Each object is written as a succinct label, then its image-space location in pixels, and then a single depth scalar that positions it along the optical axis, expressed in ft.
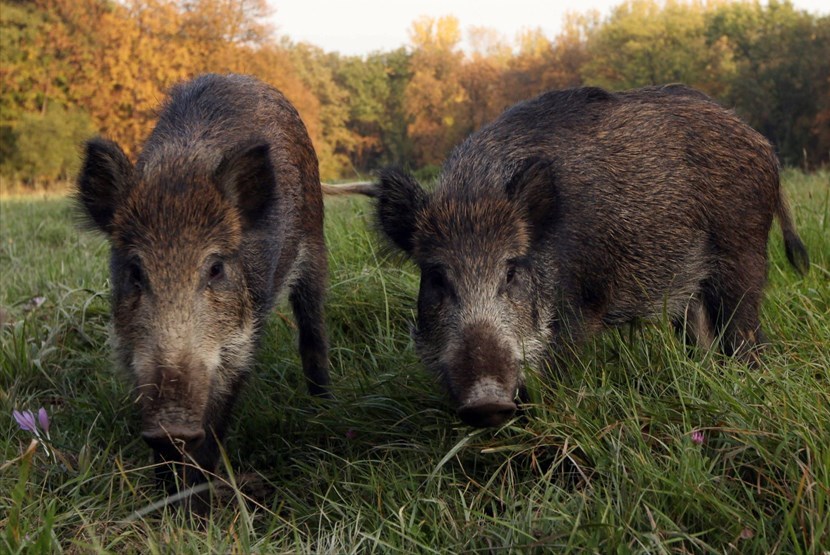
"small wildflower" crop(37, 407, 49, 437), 9.30
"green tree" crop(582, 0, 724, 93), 123.03
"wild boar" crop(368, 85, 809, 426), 10.57
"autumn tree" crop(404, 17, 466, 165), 136.87
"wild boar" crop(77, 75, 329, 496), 8.96
